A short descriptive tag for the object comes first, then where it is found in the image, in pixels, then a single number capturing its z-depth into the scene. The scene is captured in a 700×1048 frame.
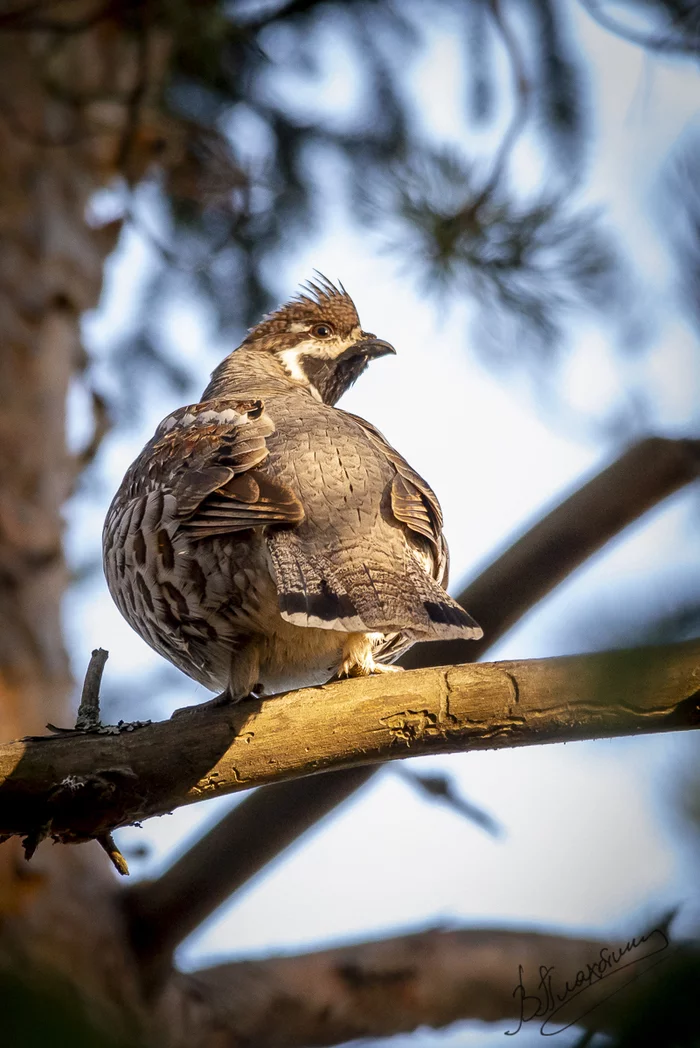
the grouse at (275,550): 6.68
